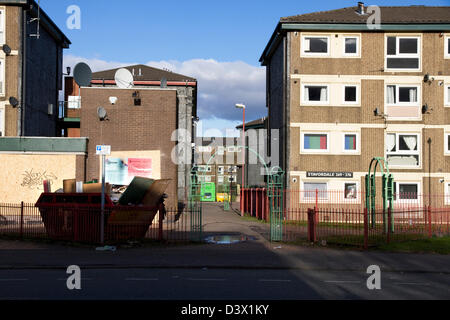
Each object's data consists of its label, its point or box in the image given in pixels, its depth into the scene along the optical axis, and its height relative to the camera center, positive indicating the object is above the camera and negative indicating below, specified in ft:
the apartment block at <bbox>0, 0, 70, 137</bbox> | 89.81 +21.66
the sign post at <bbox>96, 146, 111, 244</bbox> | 47.15 -2.87
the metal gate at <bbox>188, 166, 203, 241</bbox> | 54.95 -7.16
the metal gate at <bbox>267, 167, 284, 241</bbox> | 53.21 -5.77
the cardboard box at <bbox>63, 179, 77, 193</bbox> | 64.25 -1.60
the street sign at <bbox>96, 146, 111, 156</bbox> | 47.11 +2.56
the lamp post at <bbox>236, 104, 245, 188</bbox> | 115.14 +16.99
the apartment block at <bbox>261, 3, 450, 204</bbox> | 91.04 +13.55
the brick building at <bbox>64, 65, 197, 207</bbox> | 79.56 +7.47
